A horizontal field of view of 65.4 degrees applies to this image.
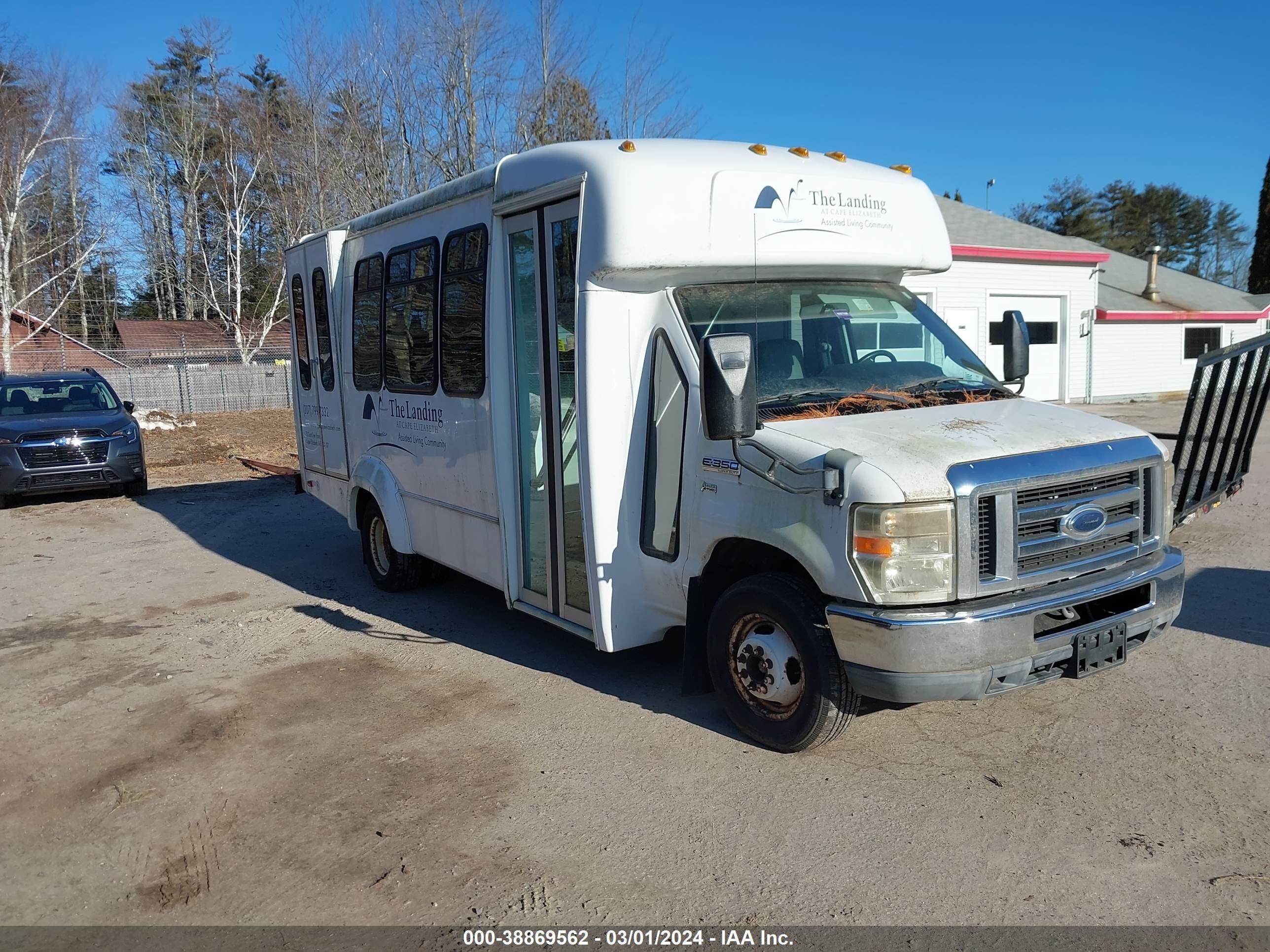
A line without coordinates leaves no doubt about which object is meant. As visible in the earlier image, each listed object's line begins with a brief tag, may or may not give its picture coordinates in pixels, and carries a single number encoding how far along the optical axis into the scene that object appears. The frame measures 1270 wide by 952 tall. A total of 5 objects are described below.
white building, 21.58
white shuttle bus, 4.00
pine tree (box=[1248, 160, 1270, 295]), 36.91
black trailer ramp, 6.88
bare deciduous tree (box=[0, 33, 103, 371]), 29.67
